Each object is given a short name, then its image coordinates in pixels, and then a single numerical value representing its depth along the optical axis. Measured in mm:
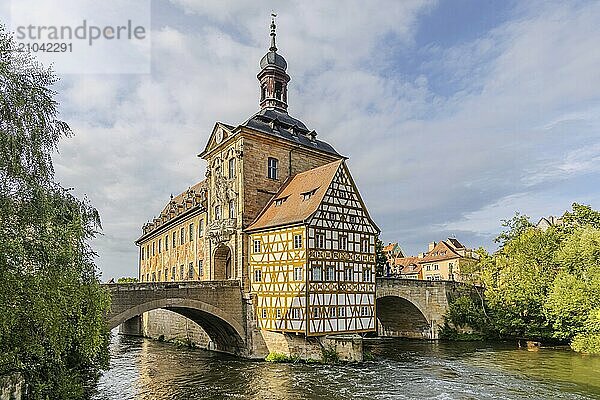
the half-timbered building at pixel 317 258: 24047
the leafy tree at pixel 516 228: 36156
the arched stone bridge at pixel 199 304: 22594
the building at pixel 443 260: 63319
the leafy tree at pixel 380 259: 44750
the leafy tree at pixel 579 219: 32406
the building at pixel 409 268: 69625
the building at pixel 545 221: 60681
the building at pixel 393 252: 76338
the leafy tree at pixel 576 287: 26766
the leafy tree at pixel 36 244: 10578
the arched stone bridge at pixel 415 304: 33750
